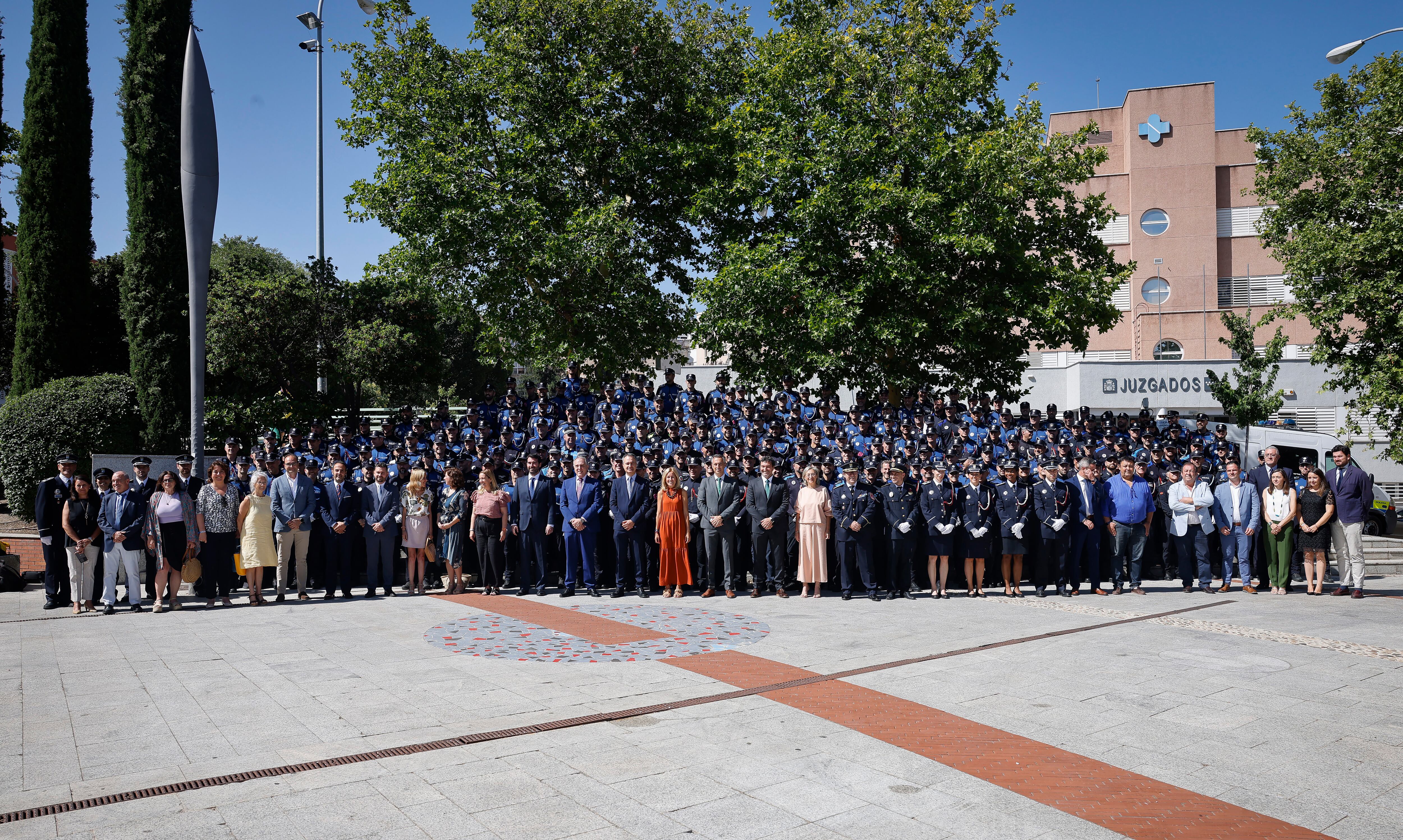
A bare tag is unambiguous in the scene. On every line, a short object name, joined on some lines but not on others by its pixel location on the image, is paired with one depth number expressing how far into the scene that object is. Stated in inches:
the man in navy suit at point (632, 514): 446.3
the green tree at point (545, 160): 767.7
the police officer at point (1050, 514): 449.1
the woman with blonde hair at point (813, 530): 443.8
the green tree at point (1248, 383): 856.3
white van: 776.3
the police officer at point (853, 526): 439.5
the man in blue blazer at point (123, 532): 396.8
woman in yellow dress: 420.8
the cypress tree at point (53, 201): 749.3
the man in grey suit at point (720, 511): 446.6
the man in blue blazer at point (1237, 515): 464.1
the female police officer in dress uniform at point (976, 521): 446.3
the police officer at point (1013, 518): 446.9
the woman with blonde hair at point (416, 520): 451.5
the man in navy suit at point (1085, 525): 455.5
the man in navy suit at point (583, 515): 449.4
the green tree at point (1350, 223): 696.4
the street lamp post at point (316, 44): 877.2
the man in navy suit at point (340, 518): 440.5
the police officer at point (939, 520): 443.5
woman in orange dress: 450.6
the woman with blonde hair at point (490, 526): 448.5
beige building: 1583.4
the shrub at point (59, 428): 638.5
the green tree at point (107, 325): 844.6
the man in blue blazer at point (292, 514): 428.5
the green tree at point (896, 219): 730.8
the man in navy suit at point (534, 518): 454.3
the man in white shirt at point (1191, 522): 465.1
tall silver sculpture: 485.4
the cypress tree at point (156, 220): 688.4
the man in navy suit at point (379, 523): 448.5
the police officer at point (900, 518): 441.4
